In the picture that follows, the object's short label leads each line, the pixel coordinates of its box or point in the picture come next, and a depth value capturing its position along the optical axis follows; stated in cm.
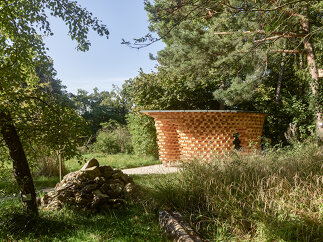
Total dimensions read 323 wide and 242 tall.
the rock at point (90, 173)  385
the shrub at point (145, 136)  960
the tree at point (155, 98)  970
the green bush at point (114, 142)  1173
